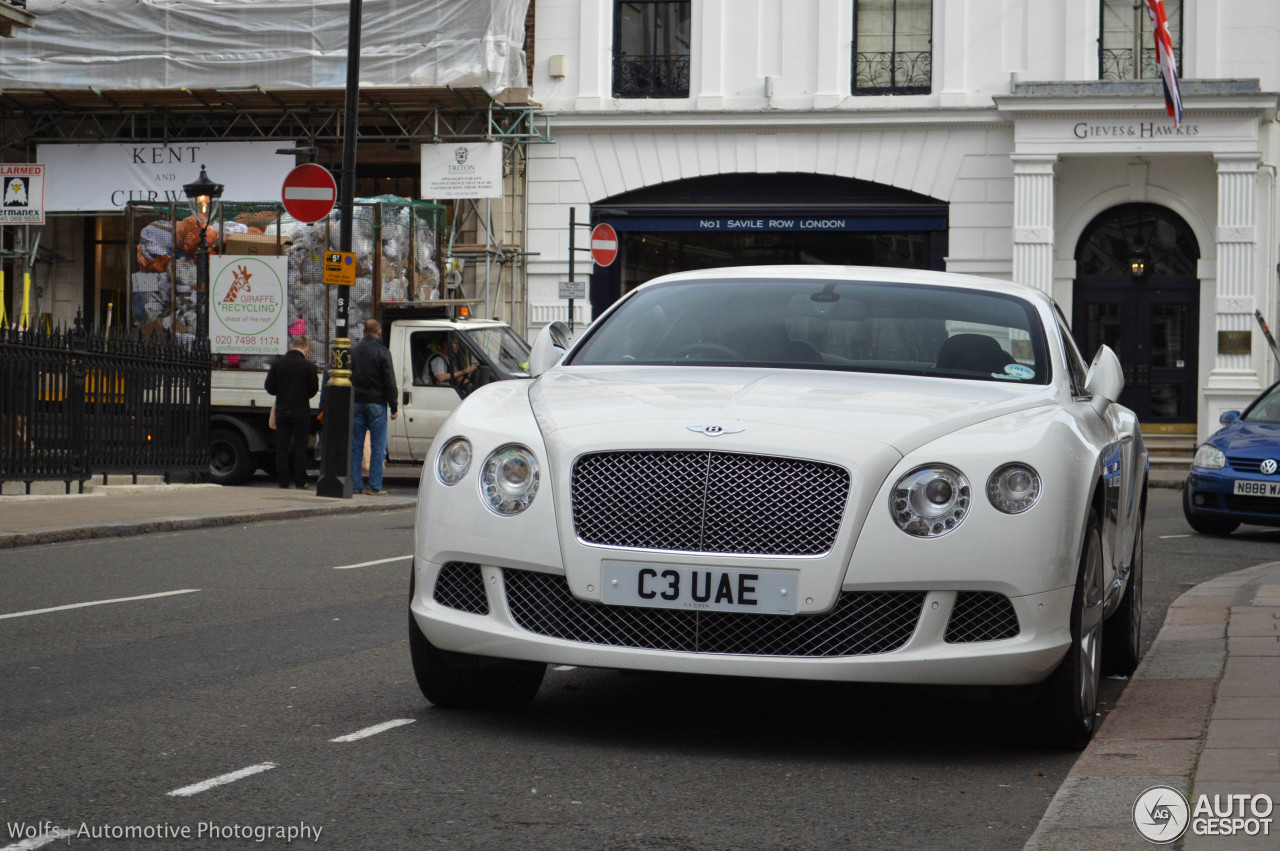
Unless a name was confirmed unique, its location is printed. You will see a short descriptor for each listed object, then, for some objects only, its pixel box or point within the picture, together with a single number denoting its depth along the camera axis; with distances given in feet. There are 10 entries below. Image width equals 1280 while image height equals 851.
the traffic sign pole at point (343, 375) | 59.31
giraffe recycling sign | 71.56
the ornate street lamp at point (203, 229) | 68.49
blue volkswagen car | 47.67
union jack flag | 78.12
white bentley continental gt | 16.76
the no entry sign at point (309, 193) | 58.95
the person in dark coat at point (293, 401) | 64.08
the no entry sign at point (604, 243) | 79.82
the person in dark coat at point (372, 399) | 61.62
